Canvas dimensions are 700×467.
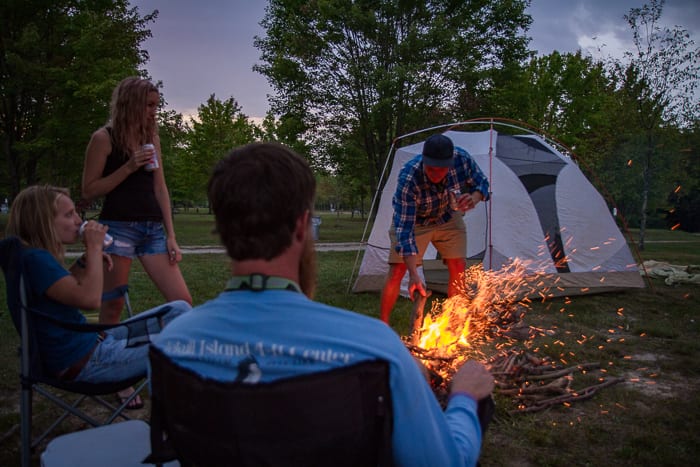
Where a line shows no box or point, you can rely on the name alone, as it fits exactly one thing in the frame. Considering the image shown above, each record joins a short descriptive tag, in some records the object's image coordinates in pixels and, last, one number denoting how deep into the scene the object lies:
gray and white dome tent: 6.60
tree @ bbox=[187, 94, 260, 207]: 33.31
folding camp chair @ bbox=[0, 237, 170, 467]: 2.12
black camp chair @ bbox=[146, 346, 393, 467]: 1.02
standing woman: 3.01
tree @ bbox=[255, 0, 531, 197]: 15.89
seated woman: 2.26
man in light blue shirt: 1.04
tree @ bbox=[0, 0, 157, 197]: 14.38
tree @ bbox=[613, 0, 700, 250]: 14.27
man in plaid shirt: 4.17
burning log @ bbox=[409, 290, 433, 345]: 4.60
